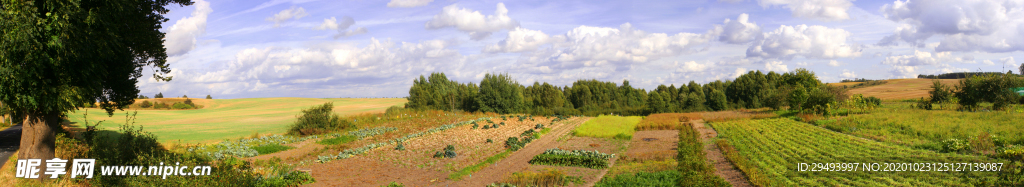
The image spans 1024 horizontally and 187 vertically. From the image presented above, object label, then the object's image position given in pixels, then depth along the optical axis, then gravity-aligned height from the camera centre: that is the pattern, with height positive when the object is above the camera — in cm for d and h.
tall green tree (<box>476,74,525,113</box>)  4962 +52
